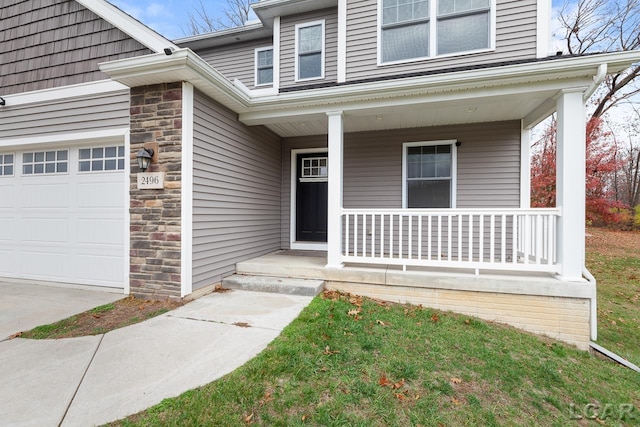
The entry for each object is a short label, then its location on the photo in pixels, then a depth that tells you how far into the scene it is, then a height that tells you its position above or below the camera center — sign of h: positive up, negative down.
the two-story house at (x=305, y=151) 3.95 +1.10
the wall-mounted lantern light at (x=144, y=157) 4.08 +0.77
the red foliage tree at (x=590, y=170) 10.54 +1.65
